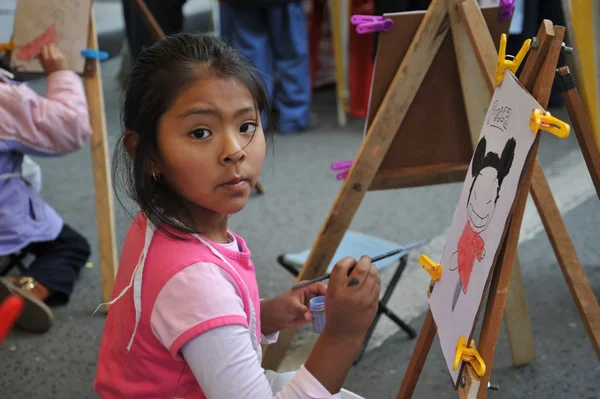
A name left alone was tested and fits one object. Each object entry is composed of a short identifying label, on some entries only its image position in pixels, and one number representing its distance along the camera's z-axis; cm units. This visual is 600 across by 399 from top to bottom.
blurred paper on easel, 236
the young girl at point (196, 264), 161
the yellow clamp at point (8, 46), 238
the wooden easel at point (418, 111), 194
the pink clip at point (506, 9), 193
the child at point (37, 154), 228
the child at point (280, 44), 399
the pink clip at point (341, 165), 207
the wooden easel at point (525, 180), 159
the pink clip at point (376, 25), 195
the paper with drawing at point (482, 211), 160
